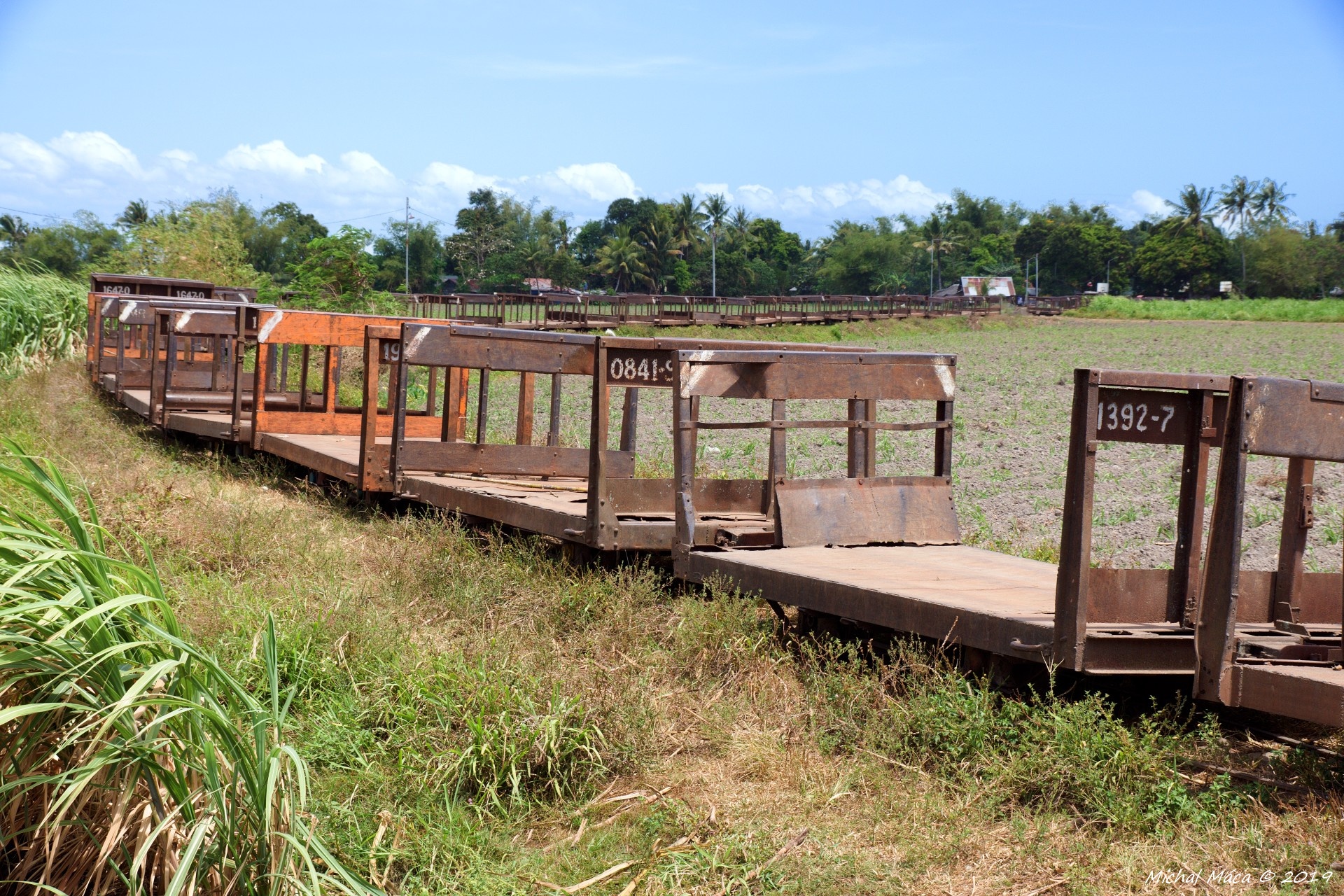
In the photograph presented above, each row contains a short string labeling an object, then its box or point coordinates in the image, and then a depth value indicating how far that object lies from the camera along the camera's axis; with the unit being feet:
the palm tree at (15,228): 289.27
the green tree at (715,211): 444.55
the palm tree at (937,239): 477.36
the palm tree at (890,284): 440.45
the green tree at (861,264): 453.17
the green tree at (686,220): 440.04
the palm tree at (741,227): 469.98
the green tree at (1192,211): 464.24
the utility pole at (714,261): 366.82
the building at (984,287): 323.78
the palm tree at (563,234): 456.04
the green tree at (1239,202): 481.05
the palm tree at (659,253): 419.74
